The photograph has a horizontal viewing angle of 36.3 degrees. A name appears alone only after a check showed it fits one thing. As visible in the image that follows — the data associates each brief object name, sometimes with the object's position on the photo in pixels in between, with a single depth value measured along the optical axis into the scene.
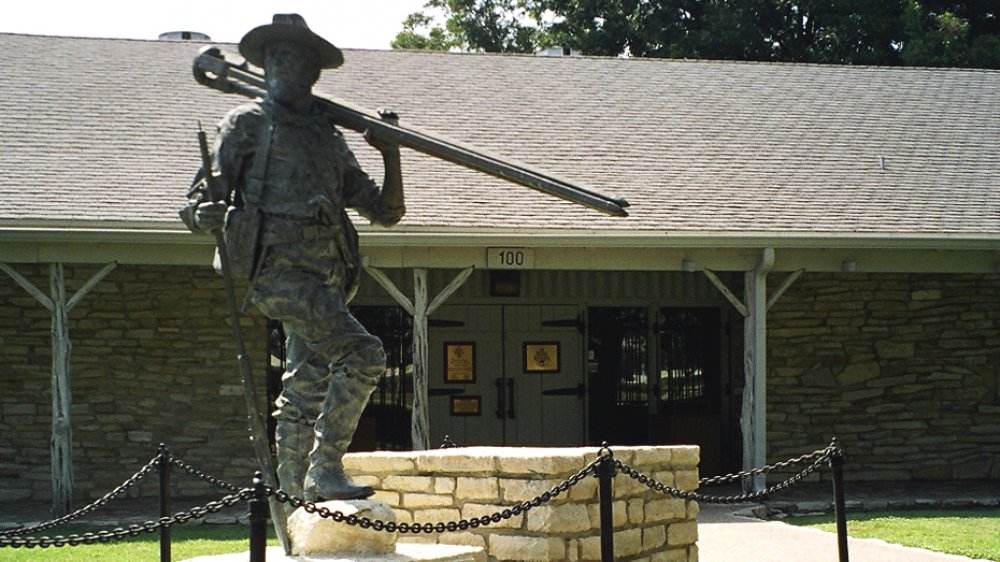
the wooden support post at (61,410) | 13.62
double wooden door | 16.94
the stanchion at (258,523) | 6.07
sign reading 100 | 14.18
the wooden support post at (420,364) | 14.13
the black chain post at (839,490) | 8.85
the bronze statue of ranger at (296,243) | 7.10
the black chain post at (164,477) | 8.12
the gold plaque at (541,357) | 17.17
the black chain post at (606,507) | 7.17
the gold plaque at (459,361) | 16.95
